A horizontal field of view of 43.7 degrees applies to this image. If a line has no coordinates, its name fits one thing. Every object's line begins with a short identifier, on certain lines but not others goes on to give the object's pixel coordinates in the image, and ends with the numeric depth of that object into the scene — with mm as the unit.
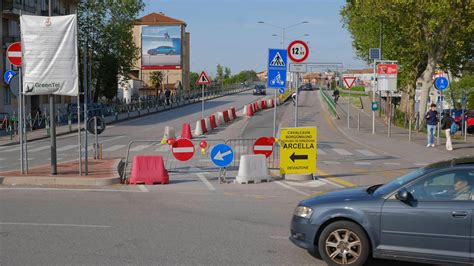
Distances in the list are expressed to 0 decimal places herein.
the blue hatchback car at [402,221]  6430
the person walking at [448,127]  23188
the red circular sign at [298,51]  14797
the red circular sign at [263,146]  15273
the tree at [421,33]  30111
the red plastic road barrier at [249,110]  45562
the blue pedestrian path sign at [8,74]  26414
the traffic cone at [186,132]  27814
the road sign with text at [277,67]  15805
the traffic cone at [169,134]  26922
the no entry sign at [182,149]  14750
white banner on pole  14117
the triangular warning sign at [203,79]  34812
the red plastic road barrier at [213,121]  34000
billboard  81062
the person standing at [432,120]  23656
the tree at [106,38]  59094
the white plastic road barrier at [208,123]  32450
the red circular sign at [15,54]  15461
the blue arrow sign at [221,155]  14680
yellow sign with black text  14617
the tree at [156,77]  82600
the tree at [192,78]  127406
